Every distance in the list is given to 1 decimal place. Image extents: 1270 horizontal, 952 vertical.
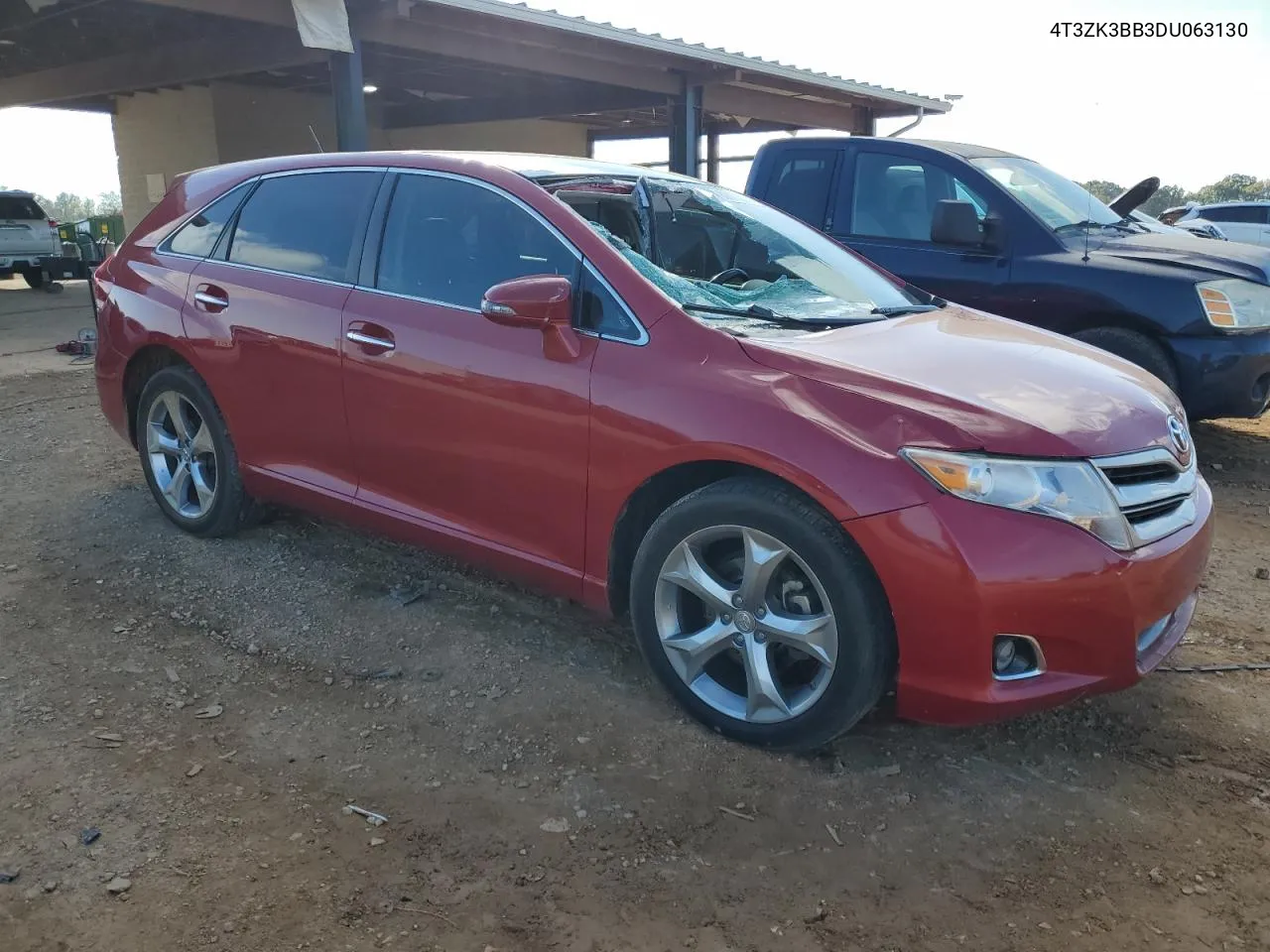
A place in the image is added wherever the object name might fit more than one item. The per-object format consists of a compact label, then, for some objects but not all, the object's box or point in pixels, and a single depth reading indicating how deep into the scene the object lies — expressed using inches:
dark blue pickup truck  214.4
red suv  98.5
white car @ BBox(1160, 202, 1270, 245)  620.4
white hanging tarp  379.6
